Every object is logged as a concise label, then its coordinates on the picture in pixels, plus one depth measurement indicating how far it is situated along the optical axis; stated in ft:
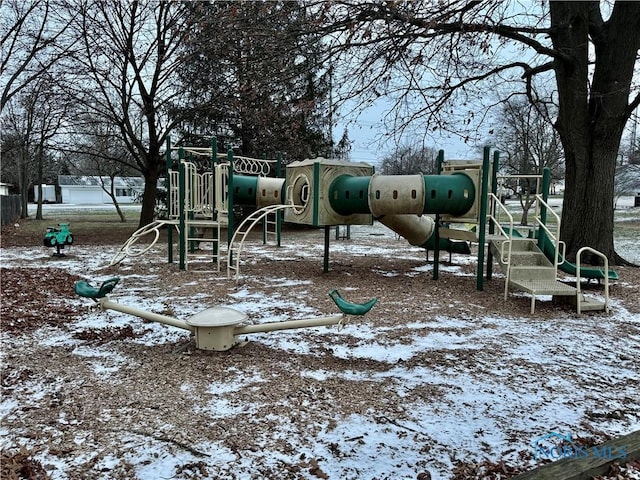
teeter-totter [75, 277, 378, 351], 13.62
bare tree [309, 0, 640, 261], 28.17
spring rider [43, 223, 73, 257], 35.47
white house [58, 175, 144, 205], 207.62
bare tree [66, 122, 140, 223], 54.26
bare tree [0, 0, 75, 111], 46.57
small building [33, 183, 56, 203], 206.80
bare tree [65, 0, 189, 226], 46.47
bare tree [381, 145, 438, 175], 135.34
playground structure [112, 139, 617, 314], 22.80
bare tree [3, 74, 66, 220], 48.96
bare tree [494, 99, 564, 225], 74.08
